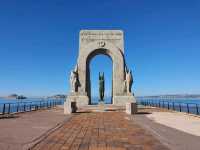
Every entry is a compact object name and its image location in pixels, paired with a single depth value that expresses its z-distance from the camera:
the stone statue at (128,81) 30.17
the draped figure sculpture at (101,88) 33.57
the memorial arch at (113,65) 30.97
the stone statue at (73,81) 31.02
